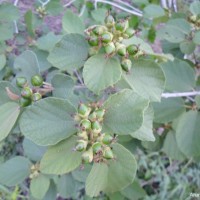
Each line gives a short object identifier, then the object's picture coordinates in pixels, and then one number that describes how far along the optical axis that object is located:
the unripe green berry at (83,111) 0.22
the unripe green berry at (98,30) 0.22
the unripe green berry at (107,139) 0.21
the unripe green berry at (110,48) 0.22
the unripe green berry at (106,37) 0.22
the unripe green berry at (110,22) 0.23
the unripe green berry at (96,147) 0.21
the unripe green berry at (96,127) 0.21
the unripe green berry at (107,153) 0.21
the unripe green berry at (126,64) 0.23
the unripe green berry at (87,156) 0.21
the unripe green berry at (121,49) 0.22
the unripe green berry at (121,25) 0.23
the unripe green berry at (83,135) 0.21
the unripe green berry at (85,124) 0.21
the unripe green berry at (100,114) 0.22
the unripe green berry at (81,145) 0.21
